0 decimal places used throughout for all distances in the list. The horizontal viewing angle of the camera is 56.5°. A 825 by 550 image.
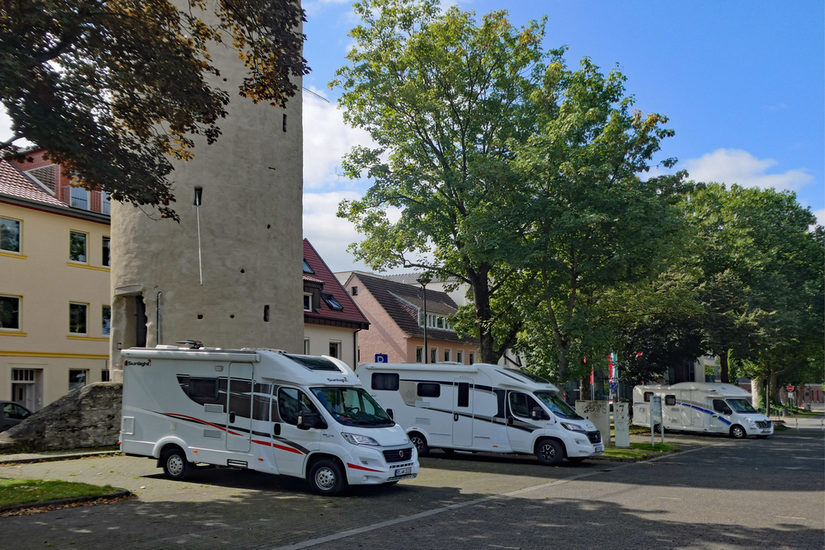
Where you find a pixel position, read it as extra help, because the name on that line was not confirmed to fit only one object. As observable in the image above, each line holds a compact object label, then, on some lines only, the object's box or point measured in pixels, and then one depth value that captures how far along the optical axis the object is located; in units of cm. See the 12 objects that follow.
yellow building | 3212
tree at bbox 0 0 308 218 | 1167
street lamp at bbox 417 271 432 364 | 3091
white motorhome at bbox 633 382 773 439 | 3409
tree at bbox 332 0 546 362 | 2778
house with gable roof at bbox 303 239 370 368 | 4000
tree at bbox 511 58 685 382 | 2264
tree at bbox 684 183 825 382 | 3712
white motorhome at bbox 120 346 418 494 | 1371
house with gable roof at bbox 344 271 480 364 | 5288
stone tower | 2409
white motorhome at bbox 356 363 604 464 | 1977
